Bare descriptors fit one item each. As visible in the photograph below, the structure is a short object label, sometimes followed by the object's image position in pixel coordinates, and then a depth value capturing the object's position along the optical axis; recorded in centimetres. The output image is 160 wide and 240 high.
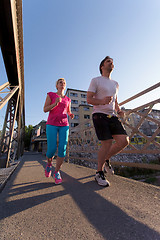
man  167
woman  197
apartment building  3072
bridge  70
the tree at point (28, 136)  4338
